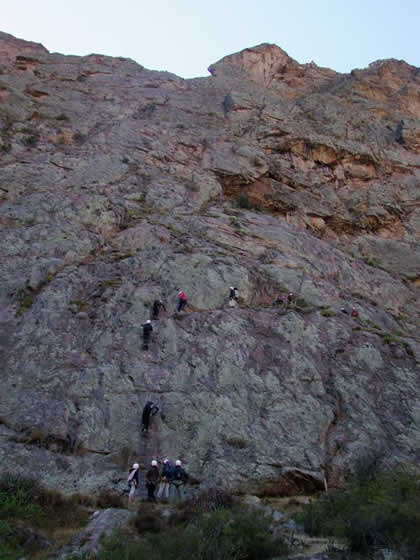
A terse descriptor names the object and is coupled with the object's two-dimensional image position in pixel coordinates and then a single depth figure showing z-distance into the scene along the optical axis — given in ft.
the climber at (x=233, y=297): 69.92
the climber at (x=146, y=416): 50.83
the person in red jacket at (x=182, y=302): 66.59
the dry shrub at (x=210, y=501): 40.65
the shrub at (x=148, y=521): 36.96
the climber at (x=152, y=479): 43.86
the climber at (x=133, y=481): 43.83
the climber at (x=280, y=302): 73.17
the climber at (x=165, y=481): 44.19
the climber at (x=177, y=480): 44.37
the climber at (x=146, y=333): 59.98
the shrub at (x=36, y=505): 39.27
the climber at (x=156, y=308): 64.77
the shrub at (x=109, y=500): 42.70
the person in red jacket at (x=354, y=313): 75.36
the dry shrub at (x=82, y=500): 42.70
